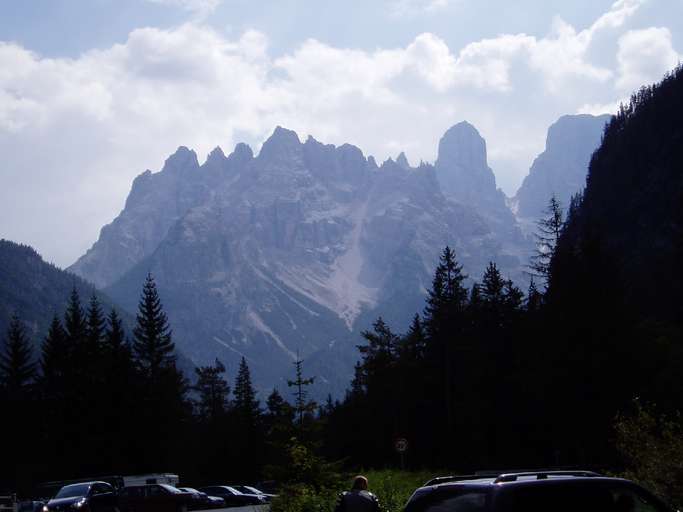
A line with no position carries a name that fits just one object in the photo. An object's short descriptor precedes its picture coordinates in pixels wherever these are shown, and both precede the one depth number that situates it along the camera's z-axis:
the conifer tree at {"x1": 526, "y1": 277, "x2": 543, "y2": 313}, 64.31
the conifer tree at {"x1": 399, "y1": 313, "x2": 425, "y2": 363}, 78.94
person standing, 15.37
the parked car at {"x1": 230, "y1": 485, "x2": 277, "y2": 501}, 62.17
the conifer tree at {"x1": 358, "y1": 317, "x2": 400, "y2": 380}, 83.25
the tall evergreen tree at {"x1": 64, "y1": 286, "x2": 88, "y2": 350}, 75.81
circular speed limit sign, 39.27
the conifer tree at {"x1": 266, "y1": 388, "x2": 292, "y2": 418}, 97.44
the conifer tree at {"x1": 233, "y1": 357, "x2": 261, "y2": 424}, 90.19
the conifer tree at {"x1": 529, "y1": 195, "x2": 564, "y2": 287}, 76.31
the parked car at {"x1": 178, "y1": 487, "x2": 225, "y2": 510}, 50.49
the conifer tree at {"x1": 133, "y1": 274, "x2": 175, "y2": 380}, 83.94
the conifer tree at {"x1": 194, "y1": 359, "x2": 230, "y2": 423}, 110.12
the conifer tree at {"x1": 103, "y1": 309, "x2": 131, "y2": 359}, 72.88
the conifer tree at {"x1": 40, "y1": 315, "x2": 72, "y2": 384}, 75.75
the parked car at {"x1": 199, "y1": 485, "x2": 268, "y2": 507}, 57.41
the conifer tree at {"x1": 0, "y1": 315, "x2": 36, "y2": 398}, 80.75
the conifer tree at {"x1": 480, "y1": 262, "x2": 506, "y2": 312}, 70.19
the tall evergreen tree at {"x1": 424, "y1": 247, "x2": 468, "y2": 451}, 70.81
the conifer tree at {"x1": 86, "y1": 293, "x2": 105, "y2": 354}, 73.69
